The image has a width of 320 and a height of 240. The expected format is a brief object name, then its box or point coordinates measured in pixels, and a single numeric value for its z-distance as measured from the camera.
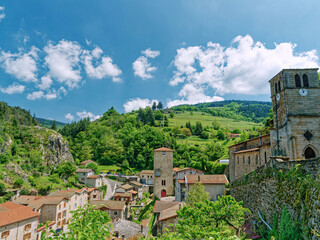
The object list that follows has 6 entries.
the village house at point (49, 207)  35.59
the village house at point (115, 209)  39.81
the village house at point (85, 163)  73.96
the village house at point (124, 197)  47.41
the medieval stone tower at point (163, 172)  45.12
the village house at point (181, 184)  37.00
